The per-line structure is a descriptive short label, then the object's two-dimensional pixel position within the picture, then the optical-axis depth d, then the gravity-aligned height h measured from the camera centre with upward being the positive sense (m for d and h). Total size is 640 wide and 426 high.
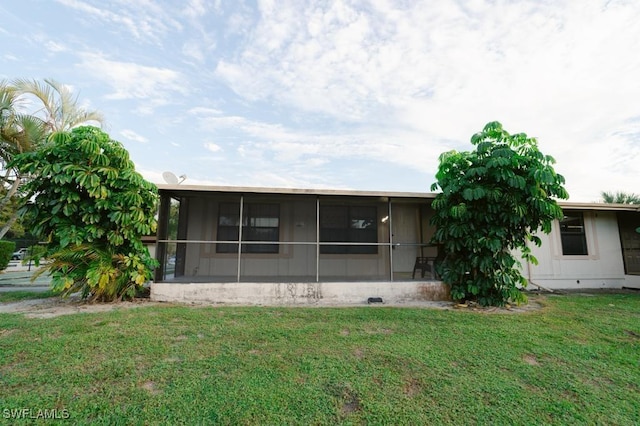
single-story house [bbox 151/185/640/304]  7.25 +0.22
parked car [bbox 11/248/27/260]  16.07 -0.43
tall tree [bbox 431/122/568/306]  4.77 +0.75
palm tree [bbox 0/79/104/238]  6.56 +3.43
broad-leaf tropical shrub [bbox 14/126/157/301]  4.60 +0.61
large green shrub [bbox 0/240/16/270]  10.70 -0.23
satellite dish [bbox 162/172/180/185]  6.25 +1.57
